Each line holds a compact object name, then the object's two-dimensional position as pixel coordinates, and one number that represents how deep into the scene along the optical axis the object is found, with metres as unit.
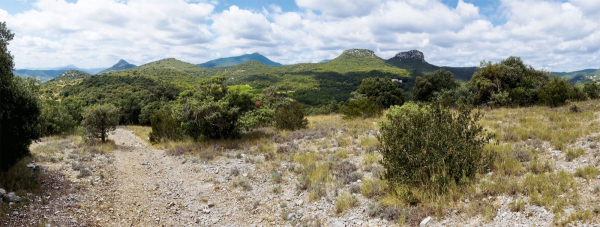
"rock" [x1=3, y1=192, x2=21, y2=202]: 5.82
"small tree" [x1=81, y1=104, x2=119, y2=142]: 15.12
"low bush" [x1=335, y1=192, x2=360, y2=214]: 6.12
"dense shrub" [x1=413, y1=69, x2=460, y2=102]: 31.24
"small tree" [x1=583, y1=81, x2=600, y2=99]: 22.57
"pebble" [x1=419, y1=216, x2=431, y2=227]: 4.90
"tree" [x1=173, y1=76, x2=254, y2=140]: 12.65
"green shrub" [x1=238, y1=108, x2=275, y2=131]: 12.57
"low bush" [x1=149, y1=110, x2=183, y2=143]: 14.99
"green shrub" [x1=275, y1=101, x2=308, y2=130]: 16.38
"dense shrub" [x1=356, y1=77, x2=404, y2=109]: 36.56
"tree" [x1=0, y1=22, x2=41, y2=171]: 6.67
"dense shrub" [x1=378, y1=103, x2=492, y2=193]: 6.04
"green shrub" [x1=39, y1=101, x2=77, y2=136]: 22.16
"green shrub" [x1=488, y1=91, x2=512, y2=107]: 19.67
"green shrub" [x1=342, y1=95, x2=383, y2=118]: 18.61
